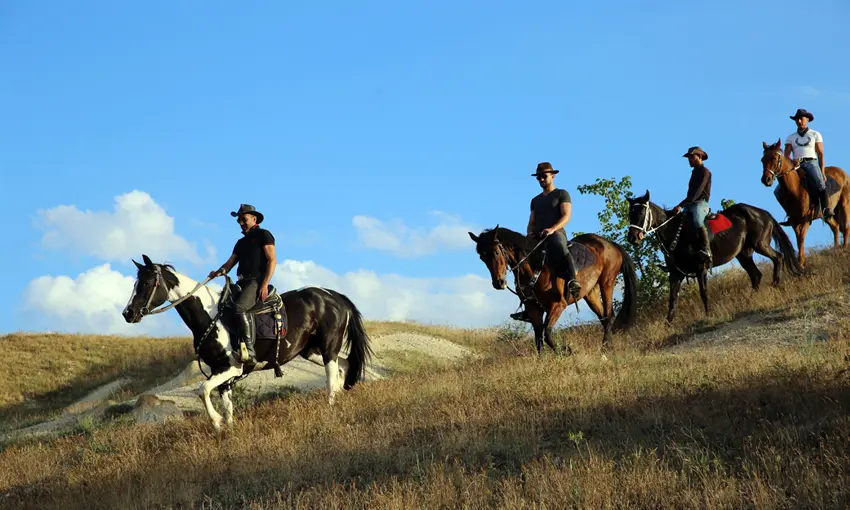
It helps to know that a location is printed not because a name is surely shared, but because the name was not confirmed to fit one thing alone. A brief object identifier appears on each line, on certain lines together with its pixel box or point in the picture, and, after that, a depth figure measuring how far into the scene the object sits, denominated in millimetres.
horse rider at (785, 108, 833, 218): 20188
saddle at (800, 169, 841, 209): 20453
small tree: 22375
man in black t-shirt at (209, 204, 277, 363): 12789
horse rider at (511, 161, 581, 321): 13656
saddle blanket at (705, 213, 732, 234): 18609
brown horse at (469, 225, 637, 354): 13297
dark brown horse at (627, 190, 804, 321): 17047
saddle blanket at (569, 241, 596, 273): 14891
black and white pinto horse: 12219
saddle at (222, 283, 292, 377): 12930
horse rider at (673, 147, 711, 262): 17188
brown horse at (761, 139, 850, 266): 19359
